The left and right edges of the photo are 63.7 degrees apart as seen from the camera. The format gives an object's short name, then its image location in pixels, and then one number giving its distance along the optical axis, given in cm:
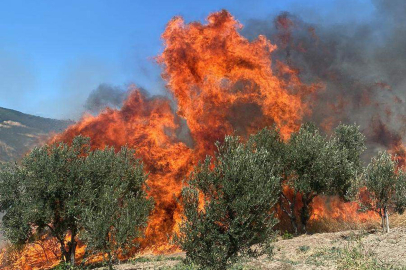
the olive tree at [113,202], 2867
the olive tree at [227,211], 1895
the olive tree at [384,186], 3581
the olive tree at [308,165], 4175
